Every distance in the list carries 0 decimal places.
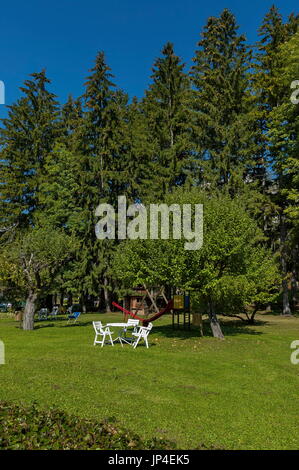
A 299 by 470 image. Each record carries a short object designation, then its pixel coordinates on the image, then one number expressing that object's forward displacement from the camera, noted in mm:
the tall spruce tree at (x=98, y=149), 30797
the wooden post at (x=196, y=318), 17750
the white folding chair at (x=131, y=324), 13928
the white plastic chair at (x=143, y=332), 12609
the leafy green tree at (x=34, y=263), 18234
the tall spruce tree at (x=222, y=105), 27719
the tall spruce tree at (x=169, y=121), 29453
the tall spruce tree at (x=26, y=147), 31797
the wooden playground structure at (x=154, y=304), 18156
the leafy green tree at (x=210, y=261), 13789
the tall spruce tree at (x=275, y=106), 26188
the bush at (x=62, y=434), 4441
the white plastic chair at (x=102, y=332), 12781
